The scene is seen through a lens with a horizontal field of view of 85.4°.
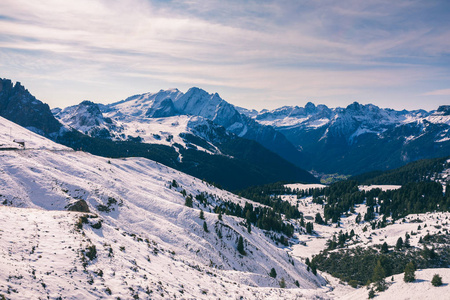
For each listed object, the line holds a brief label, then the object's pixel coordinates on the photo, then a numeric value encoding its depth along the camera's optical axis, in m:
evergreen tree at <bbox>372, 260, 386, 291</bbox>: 61.62
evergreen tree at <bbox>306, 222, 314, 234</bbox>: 175.29
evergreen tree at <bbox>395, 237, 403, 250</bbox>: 109.31
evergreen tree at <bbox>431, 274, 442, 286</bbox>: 55.10
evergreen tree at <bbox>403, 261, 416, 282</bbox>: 59.52
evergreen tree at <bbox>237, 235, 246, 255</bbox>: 79.51
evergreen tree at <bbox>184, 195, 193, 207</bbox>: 103.74
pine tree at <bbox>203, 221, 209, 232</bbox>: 78.74
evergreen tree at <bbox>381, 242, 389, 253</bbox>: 109.75
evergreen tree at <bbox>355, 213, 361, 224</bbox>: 193.66
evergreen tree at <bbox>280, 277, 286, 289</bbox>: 69.78
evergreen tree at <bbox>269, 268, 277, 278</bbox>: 74.62
